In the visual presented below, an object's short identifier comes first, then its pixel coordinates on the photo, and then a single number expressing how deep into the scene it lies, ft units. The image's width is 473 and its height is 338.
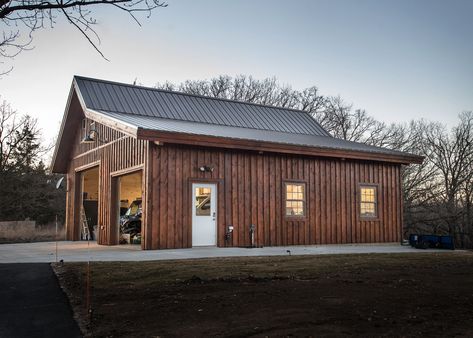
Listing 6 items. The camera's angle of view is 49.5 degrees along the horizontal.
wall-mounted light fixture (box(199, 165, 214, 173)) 47.60
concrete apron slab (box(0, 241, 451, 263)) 38.40
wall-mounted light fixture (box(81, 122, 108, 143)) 58.95
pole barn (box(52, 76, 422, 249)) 46.29
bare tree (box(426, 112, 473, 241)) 96.89
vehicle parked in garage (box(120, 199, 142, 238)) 59.16
